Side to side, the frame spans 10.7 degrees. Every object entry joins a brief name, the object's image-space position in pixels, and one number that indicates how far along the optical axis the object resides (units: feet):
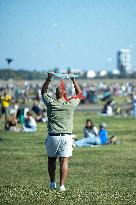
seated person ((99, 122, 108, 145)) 78.69
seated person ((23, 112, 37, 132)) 100.07
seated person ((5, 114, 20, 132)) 100.42
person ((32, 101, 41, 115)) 133.92
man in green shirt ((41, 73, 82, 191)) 39.75
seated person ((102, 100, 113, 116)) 144.83
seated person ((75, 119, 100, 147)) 77.51
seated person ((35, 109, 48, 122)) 124.16
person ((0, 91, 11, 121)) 116.71
